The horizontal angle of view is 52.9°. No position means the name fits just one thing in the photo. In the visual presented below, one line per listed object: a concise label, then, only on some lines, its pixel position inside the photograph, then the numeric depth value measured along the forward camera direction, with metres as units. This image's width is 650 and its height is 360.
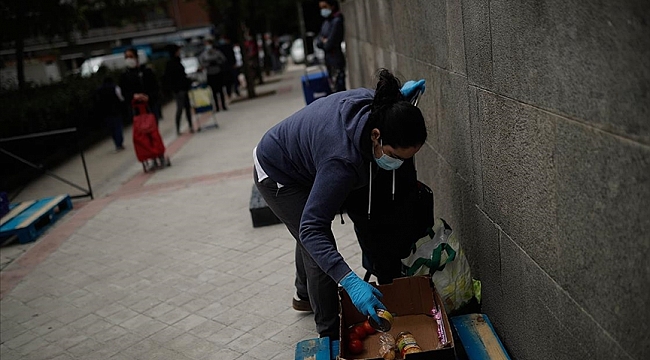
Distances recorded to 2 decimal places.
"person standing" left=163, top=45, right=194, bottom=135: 12.34
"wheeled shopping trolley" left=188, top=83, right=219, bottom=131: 13.43
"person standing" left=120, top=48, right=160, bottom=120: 10.56
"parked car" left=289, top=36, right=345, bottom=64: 35.66
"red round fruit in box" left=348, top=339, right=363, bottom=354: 3.18
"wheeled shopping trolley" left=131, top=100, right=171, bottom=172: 9.57
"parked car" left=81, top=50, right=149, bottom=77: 26.11
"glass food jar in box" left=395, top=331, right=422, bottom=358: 2.96
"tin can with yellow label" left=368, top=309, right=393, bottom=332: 2.82
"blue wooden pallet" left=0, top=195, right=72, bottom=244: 7.07
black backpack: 3.51
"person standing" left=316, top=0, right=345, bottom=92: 10.59
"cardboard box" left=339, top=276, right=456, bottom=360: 3.21
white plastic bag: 3.41
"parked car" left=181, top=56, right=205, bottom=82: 25.74
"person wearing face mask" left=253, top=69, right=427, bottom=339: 2.83
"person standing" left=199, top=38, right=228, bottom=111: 15.09
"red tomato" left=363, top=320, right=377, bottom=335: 3.32
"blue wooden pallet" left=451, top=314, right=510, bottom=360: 2.95
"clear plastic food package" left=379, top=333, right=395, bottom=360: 2.98
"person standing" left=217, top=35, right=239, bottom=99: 18.03
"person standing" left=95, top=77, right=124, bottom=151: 12.45
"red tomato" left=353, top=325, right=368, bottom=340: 3.28
